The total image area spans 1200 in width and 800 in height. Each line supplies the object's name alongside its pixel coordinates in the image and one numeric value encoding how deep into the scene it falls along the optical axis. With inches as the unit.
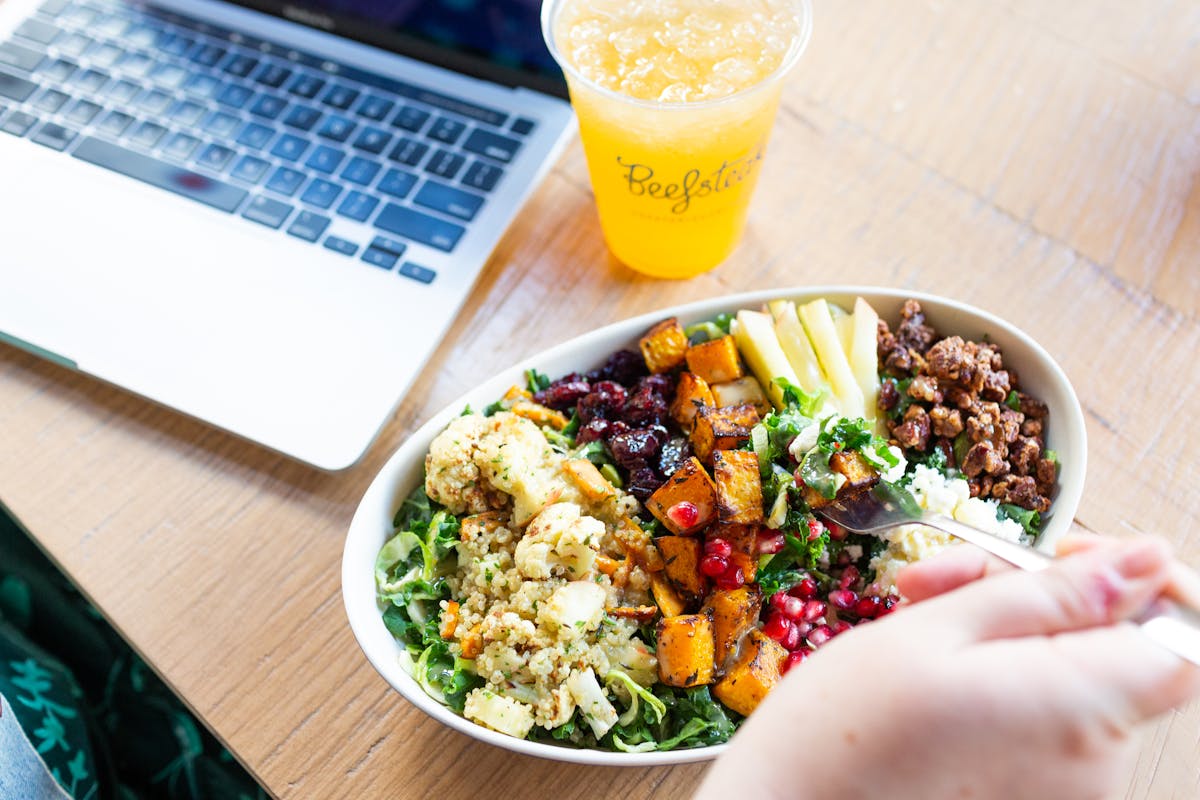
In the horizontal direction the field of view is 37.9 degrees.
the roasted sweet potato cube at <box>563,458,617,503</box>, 26.0
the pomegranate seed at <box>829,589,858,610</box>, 25.9
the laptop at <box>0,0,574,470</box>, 28.6
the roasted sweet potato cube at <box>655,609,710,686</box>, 25.0
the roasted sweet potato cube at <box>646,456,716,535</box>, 25.5
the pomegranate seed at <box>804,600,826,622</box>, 25.7
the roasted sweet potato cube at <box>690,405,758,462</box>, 26.2
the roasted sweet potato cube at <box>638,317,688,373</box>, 27.2
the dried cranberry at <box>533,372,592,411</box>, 27.2
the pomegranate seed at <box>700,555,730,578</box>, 25.5
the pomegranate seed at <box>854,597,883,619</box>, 25.8
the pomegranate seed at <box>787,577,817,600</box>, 26.0
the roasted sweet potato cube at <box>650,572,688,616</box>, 25.6
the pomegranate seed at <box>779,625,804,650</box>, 25.5
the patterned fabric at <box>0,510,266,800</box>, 28.8
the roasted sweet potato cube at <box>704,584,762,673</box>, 25.4
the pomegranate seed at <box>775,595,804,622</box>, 25.7
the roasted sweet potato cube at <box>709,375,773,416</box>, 27.0
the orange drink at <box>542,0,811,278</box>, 26.7
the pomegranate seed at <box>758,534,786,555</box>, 25.7
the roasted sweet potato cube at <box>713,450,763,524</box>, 25.4
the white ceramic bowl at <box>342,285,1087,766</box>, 24.6
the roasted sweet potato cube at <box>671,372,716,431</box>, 26.7
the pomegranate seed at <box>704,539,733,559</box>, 25.6
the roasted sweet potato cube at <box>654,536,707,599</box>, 25.7
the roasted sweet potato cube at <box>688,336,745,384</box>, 26.8
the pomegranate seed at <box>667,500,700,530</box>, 25.5
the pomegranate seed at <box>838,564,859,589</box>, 26.1
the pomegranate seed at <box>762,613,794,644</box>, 25.5
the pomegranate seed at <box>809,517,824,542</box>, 25.8
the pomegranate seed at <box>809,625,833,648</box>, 25.5
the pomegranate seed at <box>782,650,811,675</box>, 25.2
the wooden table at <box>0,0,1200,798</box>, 26.4
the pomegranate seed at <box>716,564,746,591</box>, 25.6
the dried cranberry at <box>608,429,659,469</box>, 26.4
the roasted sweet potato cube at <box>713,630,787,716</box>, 24.8
